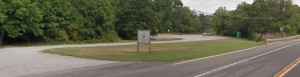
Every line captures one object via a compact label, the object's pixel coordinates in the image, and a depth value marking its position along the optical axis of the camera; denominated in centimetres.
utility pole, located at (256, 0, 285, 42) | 6591
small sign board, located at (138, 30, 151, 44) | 2082
